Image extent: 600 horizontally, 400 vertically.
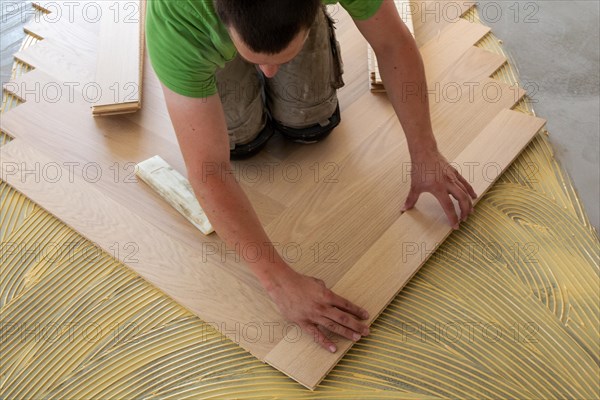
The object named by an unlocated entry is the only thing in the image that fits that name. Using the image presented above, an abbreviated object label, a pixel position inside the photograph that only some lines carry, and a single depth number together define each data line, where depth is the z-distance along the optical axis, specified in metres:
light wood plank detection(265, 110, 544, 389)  1.73
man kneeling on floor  1.28
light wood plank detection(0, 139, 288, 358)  1.85
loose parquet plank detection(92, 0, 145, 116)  2.42
